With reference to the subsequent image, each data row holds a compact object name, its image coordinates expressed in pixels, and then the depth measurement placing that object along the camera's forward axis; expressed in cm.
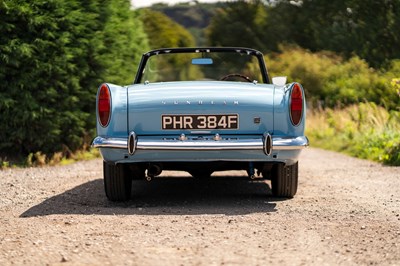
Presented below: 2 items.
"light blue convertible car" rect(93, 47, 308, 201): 691
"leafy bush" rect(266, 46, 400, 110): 2342
